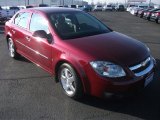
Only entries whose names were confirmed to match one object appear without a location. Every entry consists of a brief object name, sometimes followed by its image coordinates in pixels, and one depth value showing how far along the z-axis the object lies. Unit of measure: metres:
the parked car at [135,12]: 20.46
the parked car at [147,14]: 14.12
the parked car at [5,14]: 11.77
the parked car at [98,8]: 33.82
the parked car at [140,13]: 17.43
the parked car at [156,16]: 12.38
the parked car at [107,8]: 34.99
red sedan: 2.37
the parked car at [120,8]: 35.38
